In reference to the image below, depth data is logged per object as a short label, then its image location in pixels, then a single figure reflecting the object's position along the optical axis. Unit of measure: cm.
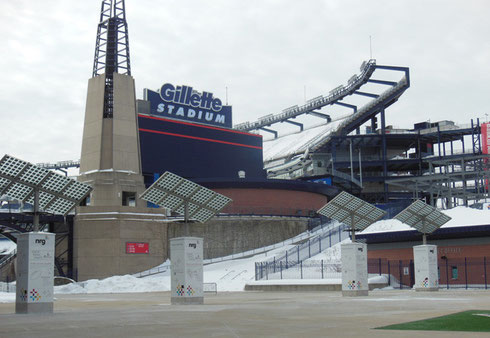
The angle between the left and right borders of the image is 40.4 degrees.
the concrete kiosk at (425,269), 4438
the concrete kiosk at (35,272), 2644
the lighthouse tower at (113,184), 6838
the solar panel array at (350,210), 4169
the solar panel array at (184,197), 3369
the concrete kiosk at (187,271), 3194
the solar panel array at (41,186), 2809
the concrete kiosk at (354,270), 3862
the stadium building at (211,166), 6975
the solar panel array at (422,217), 4562
